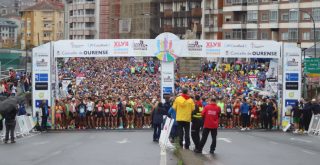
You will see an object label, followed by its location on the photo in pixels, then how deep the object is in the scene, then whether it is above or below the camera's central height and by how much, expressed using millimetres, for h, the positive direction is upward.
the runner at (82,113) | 38844 -1813
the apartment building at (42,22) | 161625 +11947
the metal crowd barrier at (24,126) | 33978 -2220
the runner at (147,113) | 39469 -1848
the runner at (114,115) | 39156 -1928
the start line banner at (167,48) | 38438 +1515
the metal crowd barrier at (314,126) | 35688 -2293
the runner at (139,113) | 39344 -1866
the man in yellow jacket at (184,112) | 22500 -1026
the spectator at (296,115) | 36625 -1809
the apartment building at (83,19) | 141312 +11086
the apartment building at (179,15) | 113188 +9471
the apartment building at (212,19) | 105062 +8284
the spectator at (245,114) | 38097 -1830
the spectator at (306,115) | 36312 -1793
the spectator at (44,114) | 36688 -1756
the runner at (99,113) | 39031 -1824
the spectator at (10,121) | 27991 -1612
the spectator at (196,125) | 22234 -1414
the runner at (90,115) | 39344 -1939
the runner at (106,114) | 39062 -1875
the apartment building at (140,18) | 115312 +9142
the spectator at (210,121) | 21359 -1220
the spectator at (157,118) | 27531 -1472
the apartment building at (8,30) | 178625 +11316
